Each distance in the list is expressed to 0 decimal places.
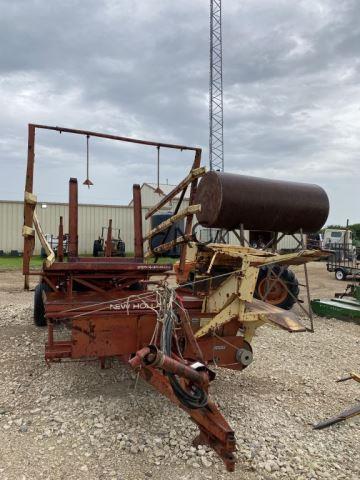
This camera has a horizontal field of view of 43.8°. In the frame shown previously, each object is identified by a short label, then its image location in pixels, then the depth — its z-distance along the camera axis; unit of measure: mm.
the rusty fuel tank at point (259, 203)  8586
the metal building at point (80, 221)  23938
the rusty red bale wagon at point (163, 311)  3797
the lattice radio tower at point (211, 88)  32966
